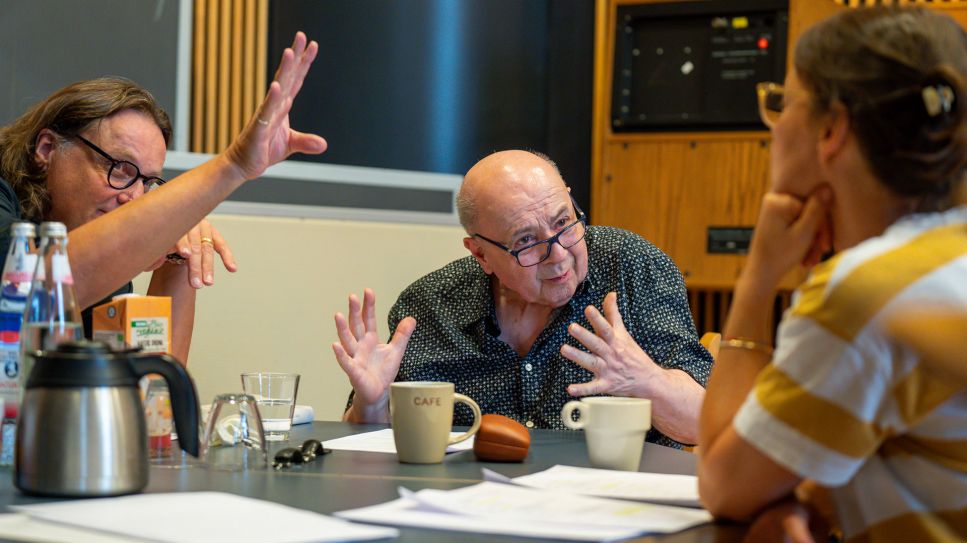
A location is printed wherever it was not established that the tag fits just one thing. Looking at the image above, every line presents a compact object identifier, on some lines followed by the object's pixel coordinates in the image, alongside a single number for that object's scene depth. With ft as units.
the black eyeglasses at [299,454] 8.34
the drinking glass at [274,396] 9.18
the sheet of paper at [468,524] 7.09
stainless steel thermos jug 7.50
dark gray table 7.48
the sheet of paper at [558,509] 7.27
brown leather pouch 8.49
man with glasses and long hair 9.58
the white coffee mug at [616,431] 8.38
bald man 10.68
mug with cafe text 8.47
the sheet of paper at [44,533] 6.94
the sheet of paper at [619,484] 7.74
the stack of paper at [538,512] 7.16
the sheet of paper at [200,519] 6.99
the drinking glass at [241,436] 8.40
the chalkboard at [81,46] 13.38
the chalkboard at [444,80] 16.10
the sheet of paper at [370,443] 8.92
